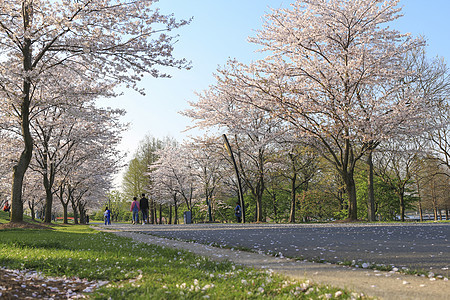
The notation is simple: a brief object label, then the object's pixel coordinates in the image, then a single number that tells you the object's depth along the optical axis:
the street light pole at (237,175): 24.80
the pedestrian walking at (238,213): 29.00
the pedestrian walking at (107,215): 31.44
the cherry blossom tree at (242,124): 26.64
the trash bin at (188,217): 30.79
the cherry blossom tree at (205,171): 33.27
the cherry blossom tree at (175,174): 44.01
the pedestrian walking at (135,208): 27.08
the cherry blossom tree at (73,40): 13.84
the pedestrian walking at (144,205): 25.61
